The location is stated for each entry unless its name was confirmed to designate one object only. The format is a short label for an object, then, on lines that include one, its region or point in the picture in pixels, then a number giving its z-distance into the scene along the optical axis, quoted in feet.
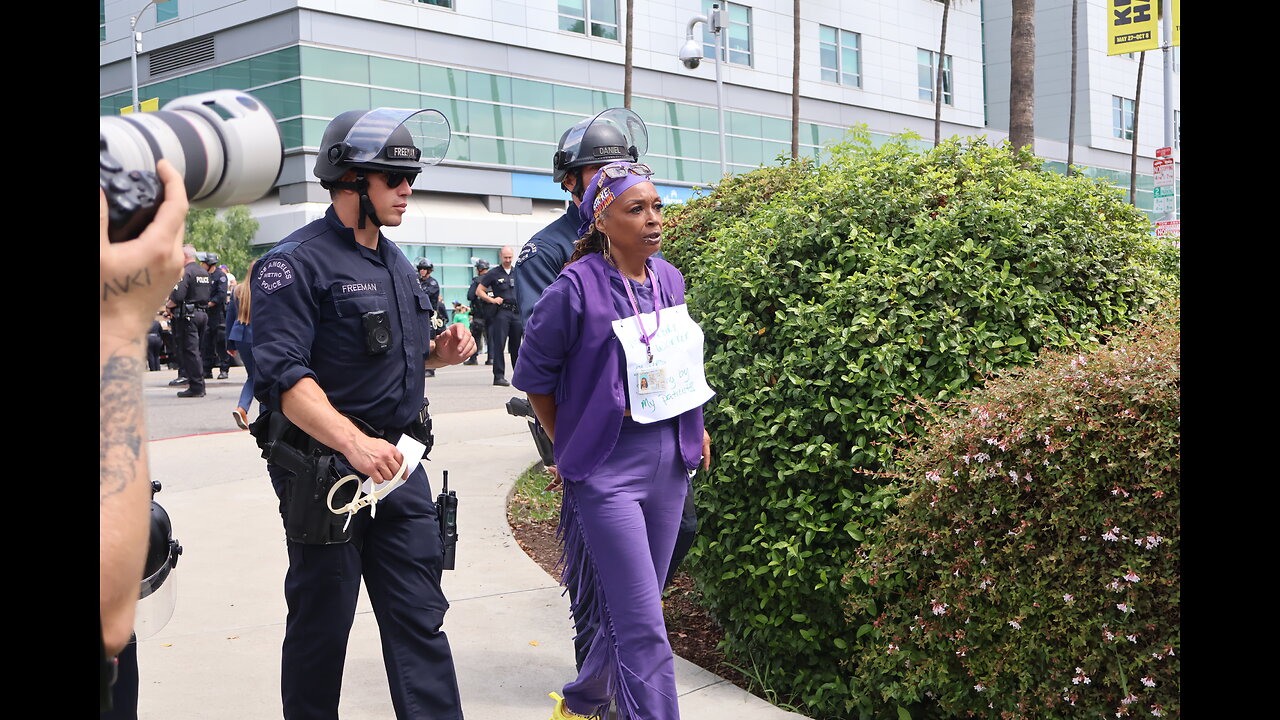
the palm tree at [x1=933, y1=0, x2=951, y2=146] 140.92
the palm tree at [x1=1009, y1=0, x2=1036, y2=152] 40.70
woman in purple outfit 10.98
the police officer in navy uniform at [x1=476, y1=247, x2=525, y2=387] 54.75
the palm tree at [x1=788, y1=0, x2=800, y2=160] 109.19
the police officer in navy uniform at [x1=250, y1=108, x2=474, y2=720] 10.78
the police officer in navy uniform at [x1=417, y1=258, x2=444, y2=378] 58.08
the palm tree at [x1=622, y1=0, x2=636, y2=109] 76.64
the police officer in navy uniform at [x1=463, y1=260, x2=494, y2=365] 57.06
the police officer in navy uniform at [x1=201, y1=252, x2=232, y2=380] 56.92
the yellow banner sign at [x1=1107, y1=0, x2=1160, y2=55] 56.08
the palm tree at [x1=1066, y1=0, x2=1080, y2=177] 140.86
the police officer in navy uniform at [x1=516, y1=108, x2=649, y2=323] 13.28
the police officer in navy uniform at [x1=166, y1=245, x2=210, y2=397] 50.67
